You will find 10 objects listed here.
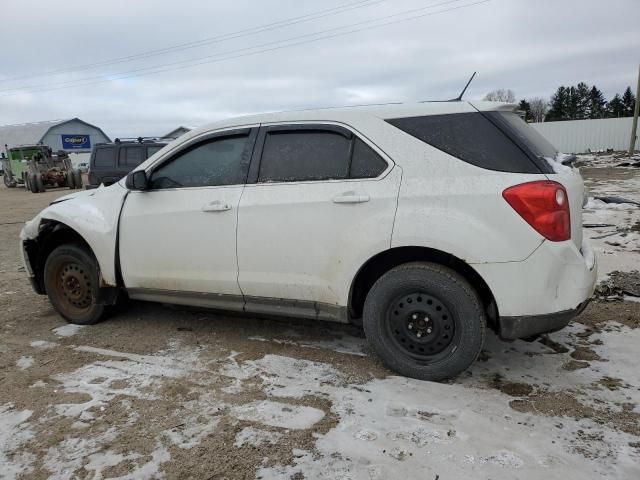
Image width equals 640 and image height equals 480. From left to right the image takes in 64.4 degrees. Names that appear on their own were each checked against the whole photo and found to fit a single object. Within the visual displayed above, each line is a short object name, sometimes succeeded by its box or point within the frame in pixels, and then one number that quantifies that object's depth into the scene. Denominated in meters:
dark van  14.73
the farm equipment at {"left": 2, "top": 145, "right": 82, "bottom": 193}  24.41
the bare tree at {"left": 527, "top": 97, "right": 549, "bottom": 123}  73.65
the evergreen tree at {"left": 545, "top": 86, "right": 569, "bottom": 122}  68.12
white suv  3.01
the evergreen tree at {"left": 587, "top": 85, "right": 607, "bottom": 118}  74.31
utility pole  31.05
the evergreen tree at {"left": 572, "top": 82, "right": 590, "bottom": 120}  72.75
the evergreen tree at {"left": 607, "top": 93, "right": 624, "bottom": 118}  67.69
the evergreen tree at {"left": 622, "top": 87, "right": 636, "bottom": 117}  68.62
